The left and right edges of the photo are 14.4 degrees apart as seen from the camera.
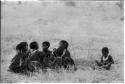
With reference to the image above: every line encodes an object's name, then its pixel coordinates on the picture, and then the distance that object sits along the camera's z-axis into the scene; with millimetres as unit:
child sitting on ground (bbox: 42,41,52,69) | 12997
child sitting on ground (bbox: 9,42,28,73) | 12755
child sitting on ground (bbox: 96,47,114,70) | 13443
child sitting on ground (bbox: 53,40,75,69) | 13075
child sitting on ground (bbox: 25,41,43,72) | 12743
